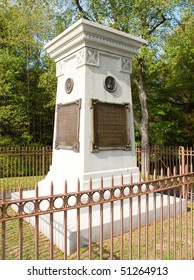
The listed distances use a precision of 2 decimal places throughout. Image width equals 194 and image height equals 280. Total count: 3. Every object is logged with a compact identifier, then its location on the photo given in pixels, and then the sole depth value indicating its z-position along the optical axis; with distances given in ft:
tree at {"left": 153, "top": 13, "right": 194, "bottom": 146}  44.87
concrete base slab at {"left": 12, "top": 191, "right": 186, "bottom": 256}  14.21
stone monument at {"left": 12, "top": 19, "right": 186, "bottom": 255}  18.20
